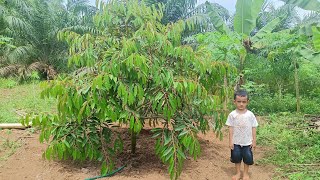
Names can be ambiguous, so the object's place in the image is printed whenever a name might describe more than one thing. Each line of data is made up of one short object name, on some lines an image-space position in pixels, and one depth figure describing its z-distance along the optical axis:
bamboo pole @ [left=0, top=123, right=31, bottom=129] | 4.25
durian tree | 2.66
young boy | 2.89
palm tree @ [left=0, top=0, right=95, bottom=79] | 9.32
